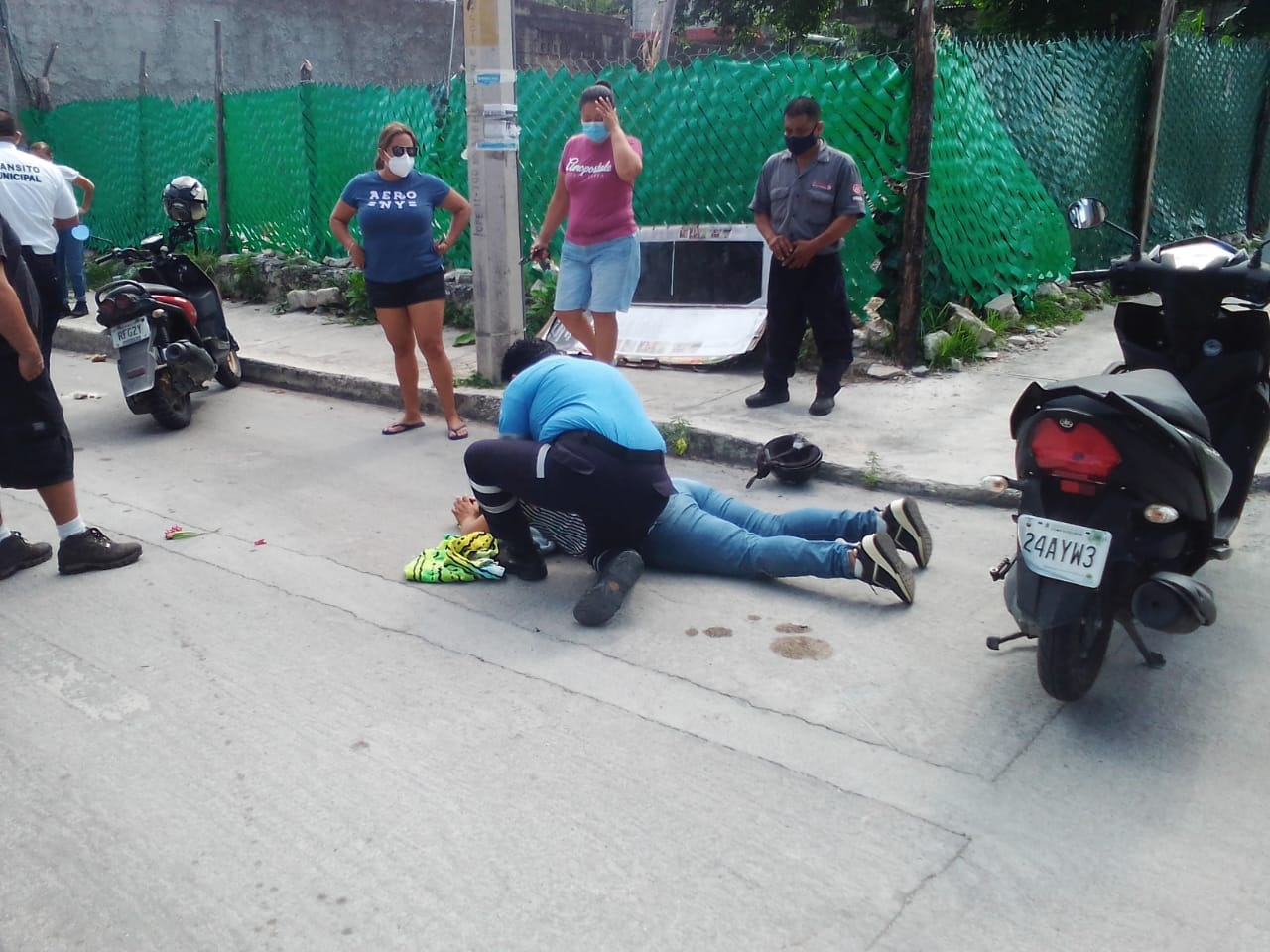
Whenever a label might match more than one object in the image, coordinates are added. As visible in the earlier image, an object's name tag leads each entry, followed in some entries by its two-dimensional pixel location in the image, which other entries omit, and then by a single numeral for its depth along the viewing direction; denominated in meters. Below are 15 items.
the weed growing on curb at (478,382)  7.75
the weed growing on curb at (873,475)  5.56
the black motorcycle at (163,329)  7.11
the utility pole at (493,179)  7.17
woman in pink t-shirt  6.76
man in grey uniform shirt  6.47
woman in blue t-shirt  6.73
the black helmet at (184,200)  8.23
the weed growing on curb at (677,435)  6.39
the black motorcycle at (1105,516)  3.11
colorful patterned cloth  4.59
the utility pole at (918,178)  7.00
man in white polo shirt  6.79
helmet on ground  5.60
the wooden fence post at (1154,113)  9.85
